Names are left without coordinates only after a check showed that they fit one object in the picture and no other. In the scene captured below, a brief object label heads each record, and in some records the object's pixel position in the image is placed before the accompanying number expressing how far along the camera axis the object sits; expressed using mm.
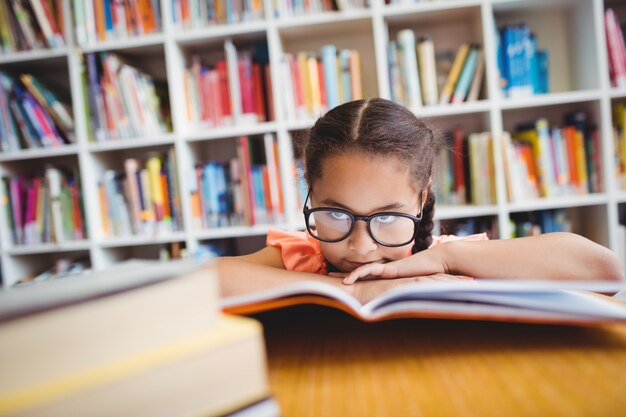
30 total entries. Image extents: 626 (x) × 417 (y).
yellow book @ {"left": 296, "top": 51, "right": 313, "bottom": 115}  1808
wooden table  320
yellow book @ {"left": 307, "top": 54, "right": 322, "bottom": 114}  1796
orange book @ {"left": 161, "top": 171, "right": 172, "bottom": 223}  1909
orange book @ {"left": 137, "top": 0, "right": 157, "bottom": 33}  1861
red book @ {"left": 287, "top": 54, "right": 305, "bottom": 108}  1829
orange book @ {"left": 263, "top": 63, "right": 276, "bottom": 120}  1864
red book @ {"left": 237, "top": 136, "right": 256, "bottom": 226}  1846
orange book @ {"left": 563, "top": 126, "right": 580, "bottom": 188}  1756
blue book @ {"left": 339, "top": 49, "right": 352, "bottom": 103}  1797
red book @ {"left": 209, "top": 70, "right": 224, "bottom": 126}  1886
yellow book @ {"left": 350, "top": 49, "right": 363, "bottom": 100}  1791
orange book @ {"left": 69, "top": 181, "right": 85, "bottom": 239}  1976
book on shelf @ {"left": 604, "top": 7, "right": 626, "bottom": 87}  1717
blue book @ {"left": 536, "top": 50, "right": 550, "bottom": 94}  1886
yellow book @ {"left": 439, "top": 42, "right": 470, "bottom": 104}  1796
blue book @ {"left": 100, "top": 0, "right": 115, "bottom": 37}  1863
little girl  688
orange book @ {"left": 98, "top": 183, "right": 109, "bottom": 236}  1986
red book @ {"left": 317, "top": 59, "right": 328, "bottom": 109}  1812
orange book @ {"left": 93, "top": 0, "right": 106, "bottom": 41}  1863
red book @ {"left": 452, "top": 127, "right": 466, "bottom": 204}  1822
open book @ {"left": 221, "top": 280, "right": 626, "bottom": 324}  386
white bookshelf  1729
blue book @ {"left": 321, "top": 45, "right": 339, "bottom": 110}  1790
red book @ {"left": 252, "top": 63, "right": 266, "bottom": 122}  1866
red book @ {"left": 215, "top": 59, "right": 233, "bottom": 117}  1872
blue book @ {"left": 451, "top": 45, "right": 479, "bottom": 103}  1793
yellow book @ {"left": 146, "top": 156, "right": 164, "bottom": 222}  1897
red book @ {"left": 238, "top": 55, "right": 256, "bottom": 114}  1849
